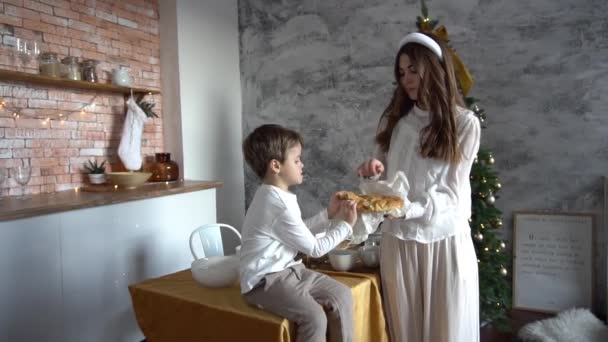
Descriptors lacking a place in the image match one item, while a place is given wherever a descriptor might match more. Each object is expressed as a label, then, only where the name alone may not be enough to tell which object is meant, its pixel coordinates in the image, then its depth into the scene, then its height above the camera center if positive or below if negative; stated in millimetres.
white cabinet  2066 -638
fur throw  2547 -1134
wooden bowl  2844 -204
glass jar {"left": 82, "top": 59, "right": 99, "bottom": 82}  2904 +515
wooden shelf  2485 +418
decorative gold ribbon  2716 +450
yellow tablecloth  1375 -566
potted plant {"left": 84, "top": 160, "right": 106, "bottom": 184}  2971 -164
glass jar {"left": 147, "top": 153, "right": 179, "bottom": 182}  3332 -165
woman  1525 -265
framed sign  2930 -830
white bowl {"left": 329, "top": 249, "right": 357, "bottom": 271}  1771 -476
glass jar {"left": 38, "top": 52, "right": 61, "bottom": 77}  2656 +514
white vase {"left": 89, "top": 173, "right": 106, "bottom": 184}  2967 -202
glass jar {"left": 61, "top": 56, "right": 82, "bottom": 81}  2747 +509
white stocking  3148 +69
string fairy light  2586 +226
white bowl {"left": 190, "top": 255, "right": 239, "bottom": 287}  1604 -464
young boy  1373 -351
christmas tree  2639 -602
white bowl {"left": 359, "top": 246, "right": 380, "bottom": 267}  1798 -465
